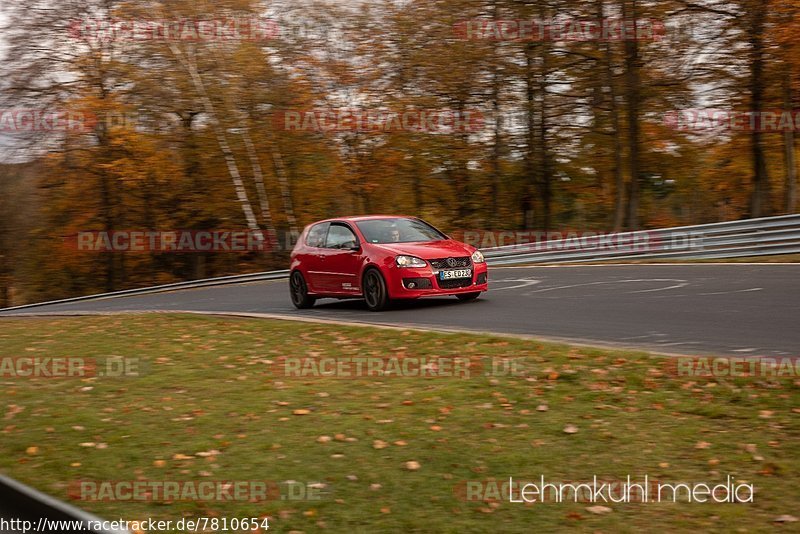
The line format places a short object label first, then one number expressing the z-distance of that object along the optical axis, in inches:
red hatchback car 569.3
